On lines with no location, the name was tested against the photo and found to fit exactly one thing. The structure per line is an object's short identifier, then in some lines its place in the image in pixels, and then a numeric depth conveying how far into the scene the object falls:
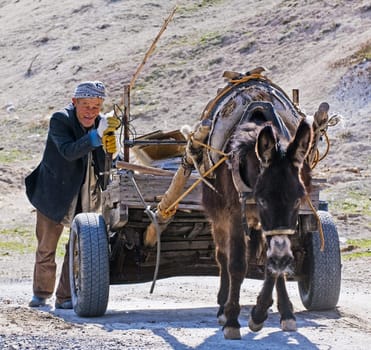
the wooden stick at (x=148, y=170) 13.90
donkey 10.95
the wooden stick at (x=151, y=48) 14.23
